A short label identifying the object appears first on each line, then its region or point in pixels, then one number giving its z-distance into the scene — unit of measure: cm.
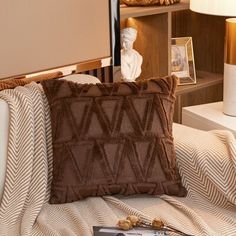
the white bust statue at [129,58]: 251
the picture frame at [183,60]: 289
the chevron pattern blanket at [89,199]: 159
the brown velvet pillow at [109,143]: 172
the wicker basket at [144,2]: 263
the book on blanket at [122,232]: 146
